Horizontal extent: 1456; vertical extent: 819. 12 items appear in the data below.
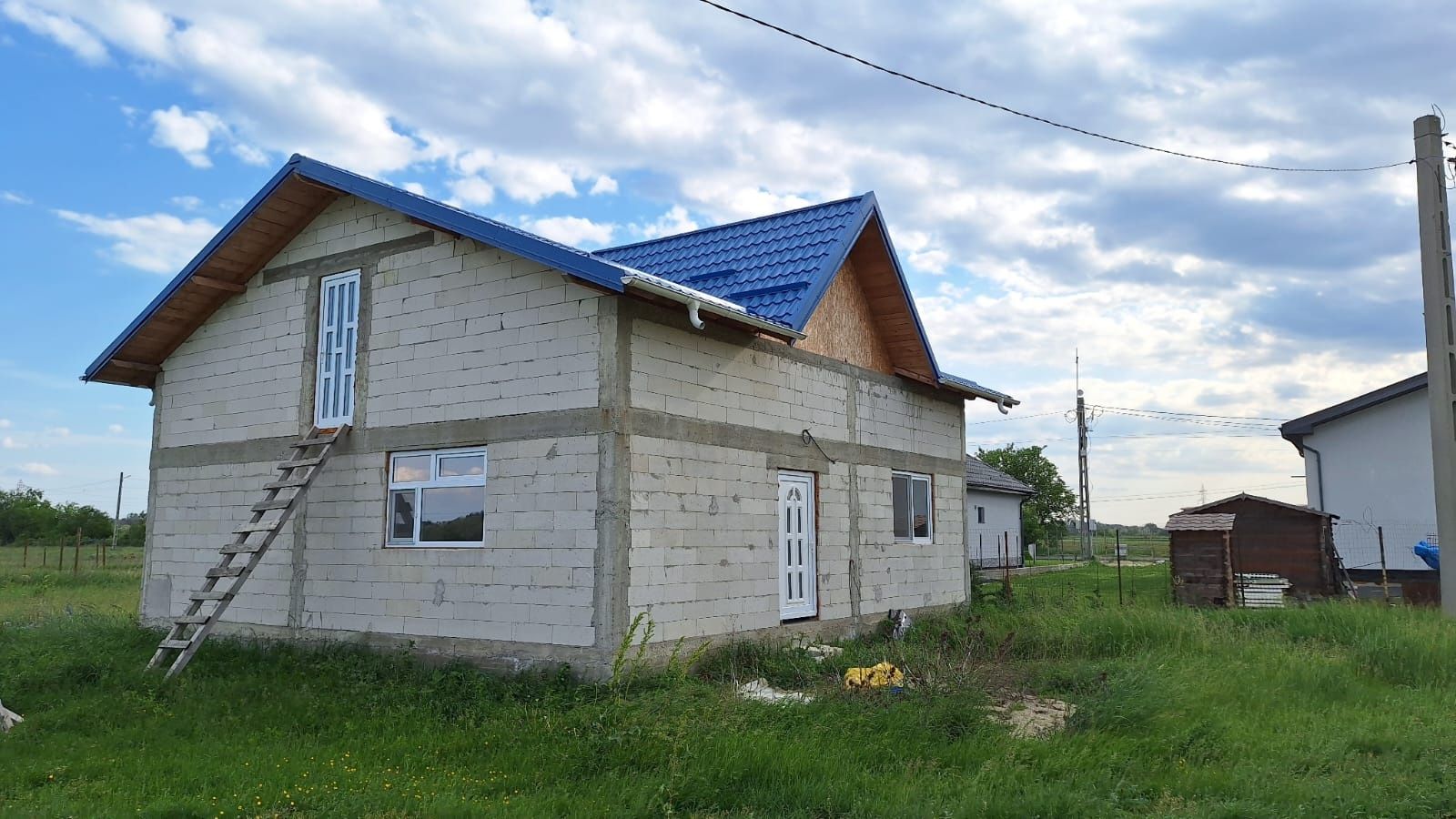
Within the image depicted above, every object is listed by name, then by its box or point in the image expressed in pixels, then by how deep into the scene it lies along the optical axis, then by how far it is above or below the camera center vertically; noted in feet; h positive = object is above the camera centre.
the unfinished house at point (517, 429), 34.27 +4.69
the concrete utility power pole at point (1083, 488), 149.89 +9.53
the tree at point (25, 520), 195.72 +5.67
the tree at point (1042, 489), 166.61 +10.37
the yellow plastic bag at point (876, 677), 31.91 -3.87
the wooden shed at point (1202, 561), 58.23 -0.35
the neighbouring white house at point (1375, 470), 71.67 +6.00
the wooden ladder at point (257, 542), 35.99 +0.43
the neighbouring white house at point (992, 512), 123.95 +5.17
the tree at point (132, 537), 186.70 +2.41
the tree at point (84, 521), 189.98 +5.27
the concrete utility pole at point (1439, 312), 46.06 +10.92
